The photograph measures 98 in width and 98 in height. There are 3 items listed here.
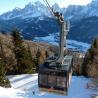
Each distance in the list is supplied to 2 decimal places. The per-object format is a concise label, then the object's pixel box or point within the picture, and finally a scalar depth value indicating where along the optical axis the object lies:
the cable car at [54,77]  6.31
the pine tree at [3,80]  18.11
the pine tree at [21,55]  23.29
